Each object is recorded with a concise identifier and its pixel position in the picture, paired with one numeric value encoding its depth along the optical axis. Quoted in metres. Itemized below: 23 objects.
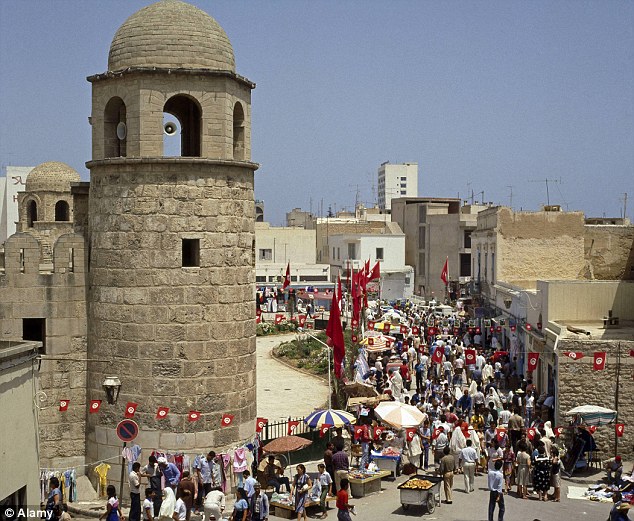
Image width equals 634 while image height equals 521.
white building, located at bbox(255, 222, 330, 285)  78.06
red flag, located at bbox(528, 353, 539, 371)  22.03
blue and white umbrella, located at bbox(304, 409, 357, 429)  18.30
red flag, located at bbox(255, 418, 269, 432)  18.39
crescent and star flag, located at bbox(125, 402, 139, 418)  16.66
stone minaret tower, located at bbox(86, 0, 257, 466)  16.41
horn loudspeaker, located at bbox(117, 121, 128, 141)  17.12
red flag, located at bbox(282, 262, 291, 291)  46.78
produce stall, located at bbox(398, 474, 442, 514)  15.97
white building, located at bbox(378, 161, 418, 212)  164.25
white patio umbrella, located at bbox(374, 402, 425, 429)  18.20
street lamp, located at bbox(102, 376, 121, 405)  16.67
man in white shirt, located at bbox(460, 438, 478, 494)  17.33
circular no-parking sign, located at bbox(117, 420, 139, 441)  16.39
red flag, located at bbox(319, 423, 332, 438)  19.46
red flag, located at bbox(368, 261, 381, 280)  42.52
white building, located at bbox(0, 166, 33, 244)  71.94
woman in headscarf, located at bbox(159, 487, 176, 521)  14.59
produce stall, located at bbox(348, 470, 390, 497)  17.39
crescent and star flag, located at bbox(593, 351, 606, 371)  19.67
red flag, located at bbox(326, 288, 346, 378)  21.88
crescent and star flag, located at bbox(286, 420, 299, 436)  19.21
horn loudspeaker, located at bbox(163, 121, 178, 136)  16.89
